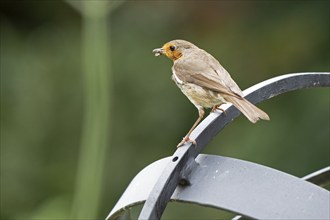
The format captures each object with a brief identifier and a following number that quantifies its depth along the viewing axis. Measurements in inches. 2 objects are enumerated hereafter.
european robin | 176.7
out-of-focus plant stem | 269.7
